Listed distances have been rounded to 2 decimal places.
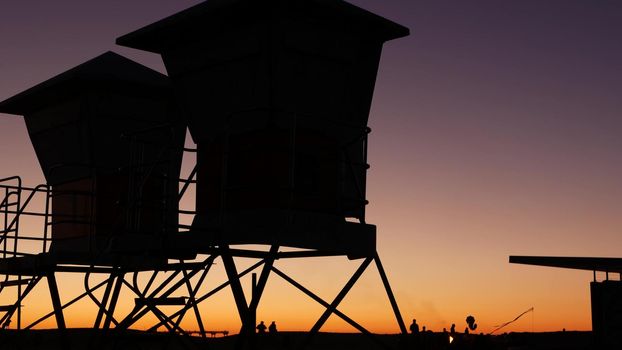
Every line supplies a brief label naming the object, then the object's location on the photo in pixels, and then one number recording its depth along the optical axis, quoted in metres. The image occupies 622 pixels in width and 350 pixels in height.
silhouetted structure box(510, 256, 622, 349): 22.64
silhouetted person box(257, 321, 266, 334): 40.24
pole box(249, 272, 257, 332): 12.93
